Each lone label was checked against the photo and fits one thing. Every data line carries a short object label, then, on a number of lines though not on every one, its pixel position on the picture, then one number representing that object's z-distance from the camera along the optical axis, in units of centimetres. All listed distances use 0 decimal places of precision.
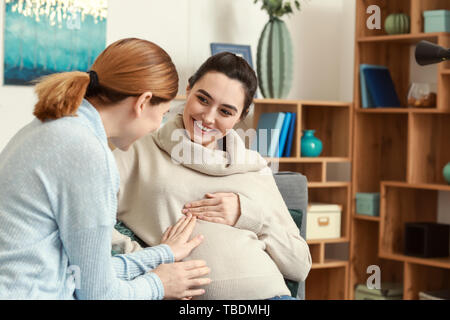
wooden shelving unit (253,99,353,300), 346
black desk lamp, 189
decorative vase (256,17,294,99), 344
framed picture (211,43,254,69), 341
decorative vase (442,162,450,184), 321
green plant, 342
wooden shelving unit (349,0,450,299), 334
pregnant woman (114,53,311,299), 173
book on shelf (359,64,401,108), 353
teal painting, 301
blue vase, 349
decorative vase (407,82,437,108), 334
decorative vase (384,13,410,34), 345
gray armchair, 224
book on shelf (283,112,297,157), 341
